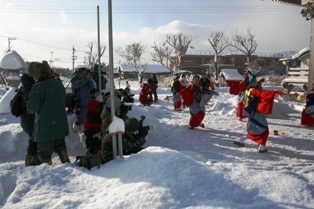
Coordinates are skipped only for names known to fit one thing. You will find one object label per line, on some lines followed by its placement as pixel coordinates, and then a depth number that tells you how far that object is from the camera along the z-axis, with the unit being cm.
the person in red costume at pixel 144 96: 1234
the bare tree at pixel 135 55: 3984
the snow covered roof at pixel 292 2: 1016
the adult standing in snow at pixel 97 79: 649
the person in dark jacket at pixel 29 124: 369
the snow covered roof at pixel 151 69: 5188
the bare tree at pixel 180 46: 3809
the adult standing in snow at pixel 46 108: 324
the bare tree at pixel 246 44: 3663
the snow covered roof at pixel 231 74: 2790
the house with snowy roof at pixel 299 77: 1352
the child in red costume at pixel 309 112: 722
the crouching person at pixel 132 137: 339
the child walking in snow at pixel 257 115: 489
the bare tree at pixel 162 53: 4000
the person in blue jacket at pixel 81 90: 516
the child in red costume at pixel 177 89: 1086
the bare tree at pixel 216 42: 3603
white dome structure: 1444
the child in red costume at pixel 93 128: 459
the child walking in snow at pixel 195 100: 701
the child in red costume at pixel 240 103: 763
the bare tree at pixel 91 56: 3588
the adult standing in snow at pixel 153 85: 1301
